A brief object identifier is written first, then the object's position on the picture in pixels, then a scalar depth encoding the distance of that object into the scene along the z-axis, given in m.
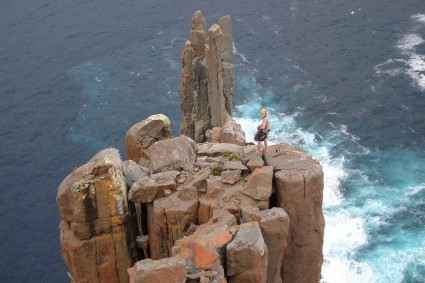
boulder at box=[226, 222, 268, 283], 32.66
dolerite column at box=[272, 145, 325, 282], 38.75
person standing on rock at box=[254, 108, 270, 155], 43.41
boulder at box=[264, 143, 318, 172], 40.22
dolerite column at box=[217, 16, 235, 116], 86.19
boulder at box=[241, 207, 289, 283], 35.75
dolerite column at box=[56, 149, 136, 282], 38.78
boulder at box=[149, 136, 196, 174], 44.31
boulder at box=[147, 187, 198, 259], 39.38
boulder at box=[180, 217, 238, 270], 32.38
